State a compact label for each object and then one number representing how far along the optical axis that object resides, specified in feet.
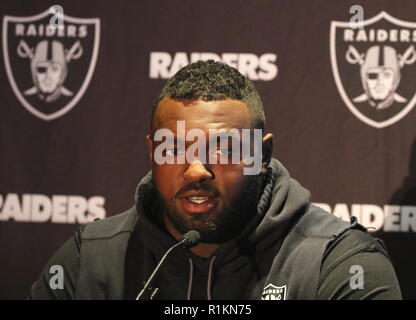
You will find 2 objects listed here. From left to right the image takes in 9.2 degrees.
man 11.10
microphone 10.82
